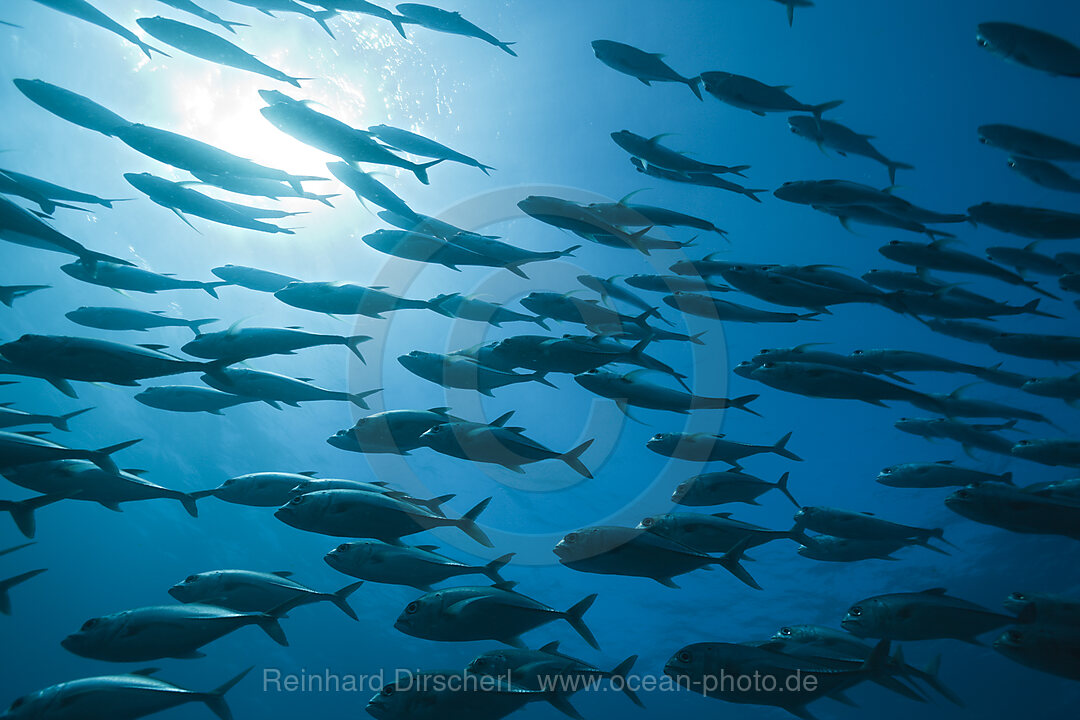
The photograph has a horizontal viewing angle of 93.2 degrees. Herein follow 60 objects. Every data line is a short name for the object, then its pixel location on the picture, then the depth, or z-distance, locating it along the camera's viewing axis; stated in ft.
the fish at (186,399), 16.75
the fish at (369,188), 15.55
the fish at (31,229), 11.09
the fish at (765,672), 9.77
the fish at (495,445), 12.07
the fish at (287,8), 14.92
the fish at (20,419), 15.14
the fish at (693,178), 14.68
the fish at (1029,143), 14.51
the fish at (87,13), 14.62
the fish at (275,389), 14.56
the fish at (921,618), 10.89
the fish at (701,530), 12.92
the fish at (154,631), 10.91
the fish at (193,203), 15.61
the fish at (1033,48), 12.73
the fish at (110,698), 10.53
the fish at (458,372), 14.48
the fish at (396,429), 13.73
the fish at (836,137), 15.78
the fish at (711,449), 14.46
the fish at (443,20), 15.51
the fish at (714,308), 15.08
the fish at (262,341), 13.33
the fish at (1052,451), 16.67
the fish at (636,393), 13.28
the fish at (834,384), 12.23
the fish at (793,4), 12.88
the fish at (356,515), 11.37
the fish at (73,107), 14.61
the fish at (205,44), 14.80
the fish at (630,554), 10.93
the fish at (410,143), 16.89
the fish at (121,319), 17.53
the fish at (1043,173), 15.85
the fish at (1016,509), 11.42
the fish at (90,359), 10.66
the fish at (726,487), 14.56
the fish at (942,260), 14.37
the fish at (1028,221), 14.40
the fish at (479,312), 16.52
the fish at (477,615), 10.85
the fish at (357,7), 14.35
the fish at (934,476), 15.87
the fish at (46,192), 14.17
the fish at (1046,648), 10.70
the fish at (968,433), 18.10
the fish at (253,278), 17.90
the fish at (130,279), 15.88
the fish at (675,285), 15.66
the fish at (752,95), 14.11
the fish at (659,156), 14.66
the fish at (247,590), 13.25
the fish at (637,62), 14.98
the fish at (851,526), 14.79
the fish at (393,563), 11.85
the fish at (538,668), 11.07
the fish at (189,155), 14.14
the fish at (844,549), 16.02
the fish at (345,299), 14.82
